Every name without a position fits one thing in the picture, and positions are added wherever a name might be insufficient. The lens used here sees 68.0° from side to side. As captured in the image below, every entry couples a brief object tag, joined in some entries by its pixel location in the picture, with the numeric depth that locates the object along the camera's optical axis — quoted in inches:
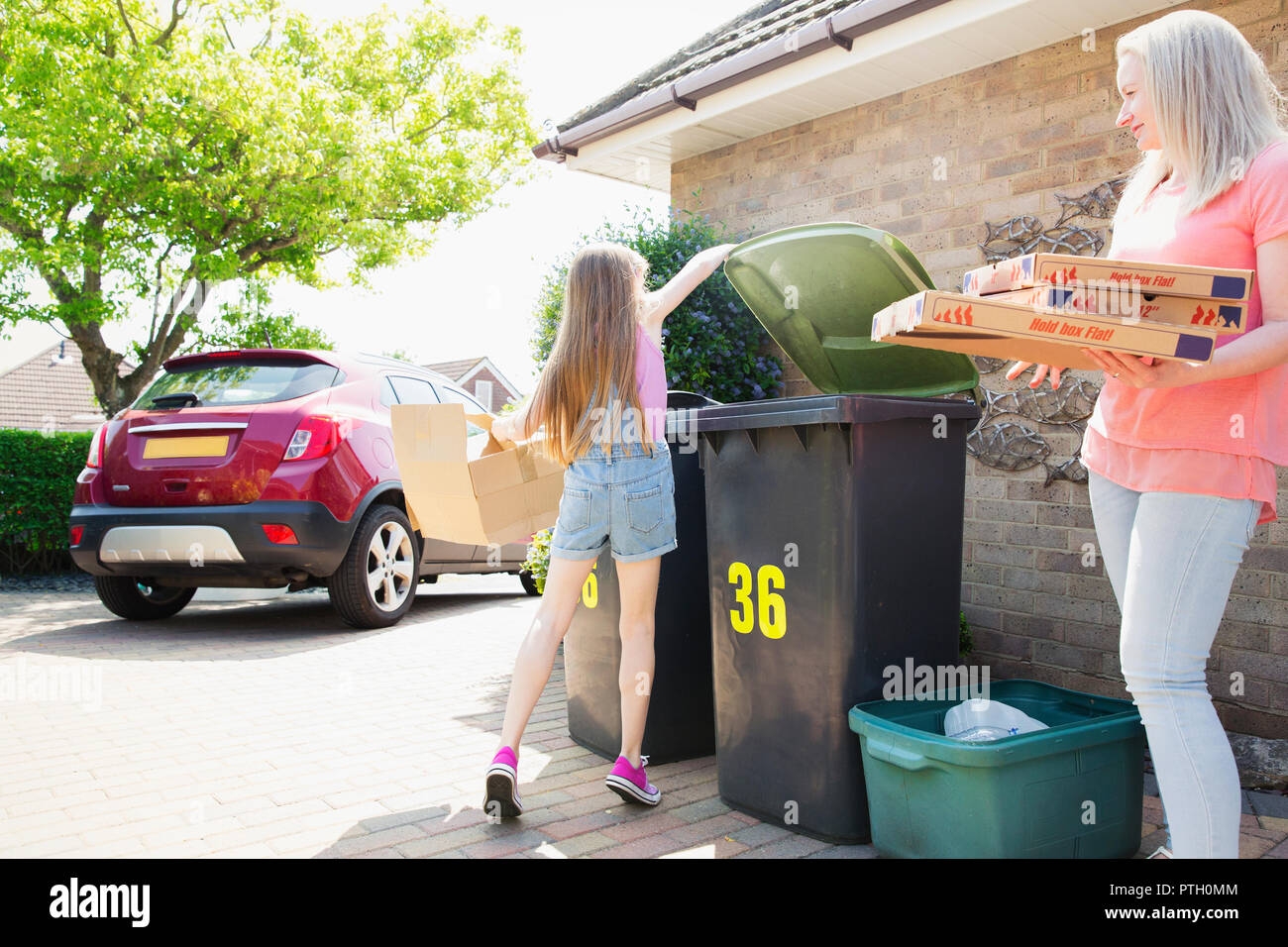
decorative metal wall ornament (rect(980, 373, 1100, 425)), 167.8
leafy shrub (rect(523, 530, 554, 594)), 216.4
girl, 120.0
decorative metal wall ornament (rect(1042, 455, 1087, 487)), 167.0
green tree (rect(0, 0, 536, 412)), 426.6
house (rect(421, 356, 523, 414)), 1523.1
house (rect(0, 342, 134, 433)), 1330.0
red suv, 226.8
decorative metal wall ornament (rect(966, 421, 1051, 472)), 174.7
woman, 79.0
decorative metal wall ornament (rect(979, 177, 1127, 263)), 164.9
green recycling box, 95.0
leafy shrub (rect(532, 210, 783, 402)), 207.6
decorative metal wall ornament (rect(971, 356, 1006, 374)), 182.1
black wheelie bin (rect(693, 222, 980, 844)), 109.3
